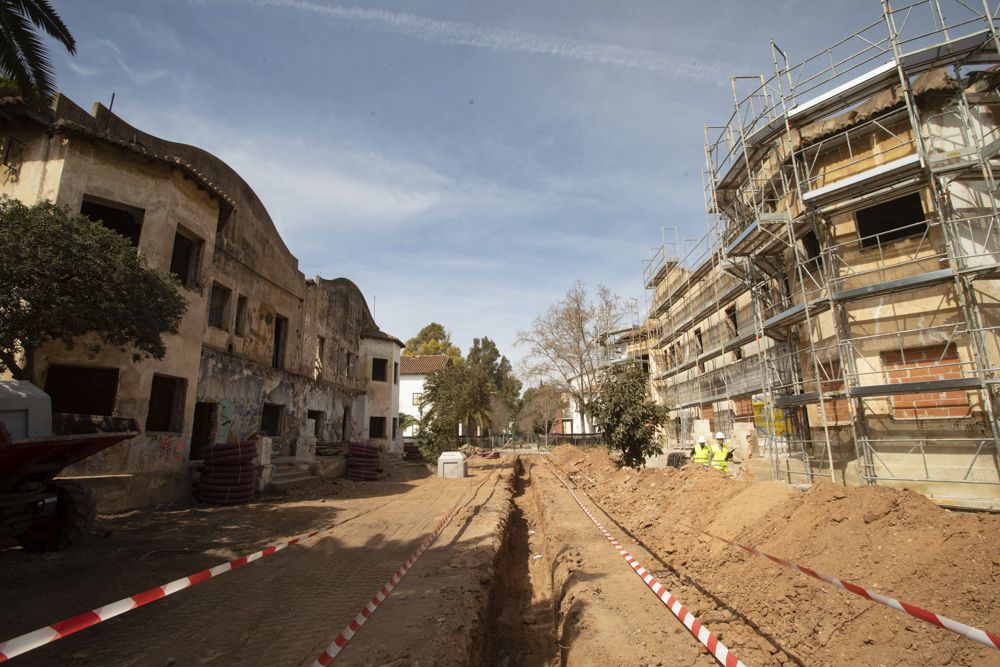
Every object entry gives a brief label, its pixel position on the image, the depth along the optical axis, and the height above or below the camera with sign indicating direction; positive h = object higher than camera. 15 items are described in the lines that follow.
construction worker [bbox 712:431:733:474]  12.80 -0.59
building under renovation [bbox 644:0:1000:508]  10.52 +3.82
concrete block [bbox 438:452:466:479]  20.09 -1.13
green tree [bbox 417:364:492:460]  24.05 +1.64
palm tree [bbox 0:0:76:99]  7.75 +6.25
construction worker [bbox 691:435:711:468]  13.88 -0.60
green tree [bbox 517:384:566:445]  51.85 +3.01
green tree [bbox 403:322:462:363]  56.12 +10.59
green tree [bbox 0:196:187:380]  7.56 +2.53
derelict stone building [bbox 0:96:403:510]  10.15 +4.13
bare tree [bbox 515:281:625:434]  38.00 +6.62
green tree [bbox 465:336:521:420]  63.07 +8.69
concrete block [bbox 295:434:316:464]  17.64 -0.27
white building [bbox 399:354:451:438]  43.72 +4.82
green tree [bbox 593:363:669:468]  15.16 +0.51
